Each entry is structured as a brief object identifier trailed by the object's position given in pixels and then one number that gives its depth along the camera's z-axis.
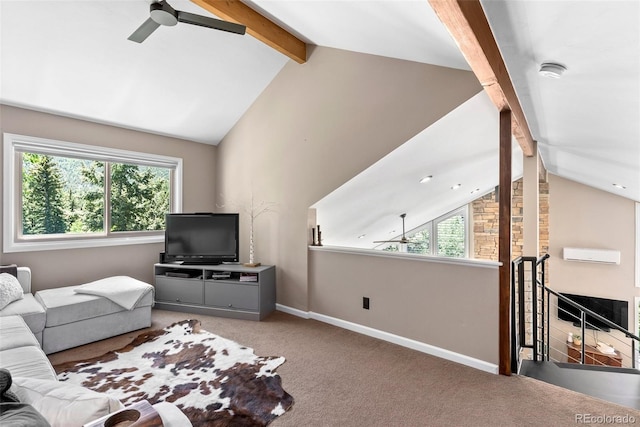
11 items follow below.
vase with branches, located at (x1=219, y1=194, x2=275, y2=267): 4.30
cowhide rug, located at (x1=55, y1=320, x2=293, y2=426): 2.14
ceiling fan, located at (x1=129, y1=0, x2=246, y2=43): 2.21
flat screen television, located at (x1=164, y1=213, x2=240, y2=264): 4.20
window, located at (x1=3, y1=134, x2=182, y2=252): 3.51
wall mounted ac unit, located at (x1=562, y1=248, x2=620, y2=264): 5.38
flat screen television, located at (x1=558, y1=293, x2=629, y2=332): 5.30
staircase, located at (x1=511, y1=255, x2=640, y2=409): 2.40
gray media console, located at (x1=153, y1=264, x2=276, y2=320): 3.87
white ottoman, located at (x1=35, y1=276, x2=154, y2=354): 2.96
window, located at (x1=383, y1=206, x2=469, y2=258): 7.07
